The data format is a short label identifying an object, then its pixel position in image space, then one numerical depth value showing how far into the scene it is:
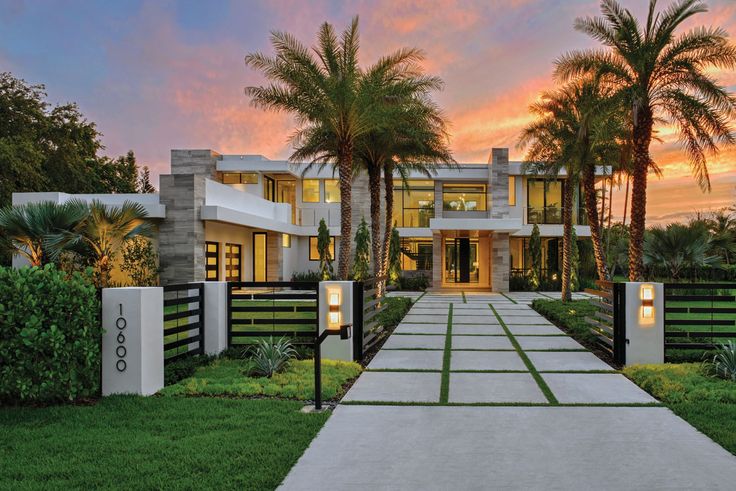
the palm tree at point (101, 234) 13.65
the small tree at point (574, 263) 24.40
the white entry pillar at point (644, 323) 8.44
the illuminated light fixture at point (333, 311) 8.62
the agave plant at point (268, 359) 7.52
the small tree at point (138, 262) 16.73
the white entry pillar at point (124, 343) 6.41
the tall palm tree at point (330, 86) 12.79
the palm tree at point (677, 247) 20.67
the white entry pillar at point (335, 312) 8.63
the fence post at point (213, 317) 8.87
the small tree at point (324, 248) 26.17
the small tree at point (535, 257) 27.39
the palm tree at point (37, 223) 13.22
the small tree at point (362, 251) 25.45
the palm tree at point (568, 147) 16.34
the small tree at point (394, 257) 27.62
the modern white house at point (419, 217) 25.70
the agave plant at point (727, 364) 7.15
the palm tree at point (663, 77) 10.78
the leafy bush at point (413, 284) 28.17
